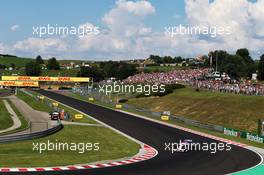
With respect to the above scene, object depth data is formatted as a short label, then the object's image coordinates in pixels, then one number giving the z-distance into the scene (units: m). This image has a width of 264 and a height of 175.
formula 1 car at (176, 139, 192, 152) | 36.92
